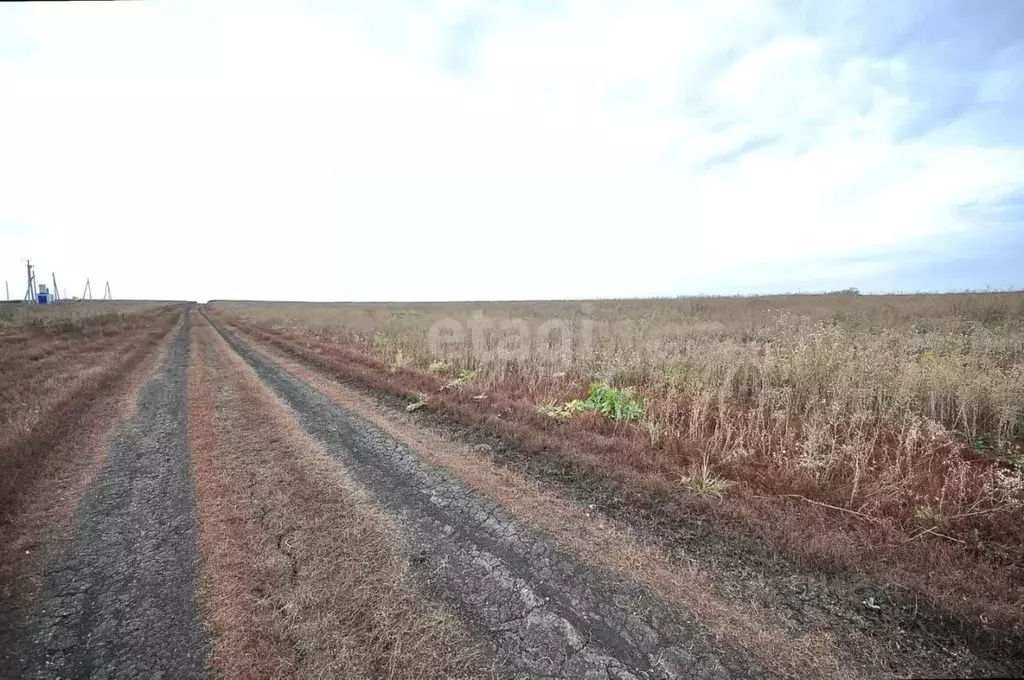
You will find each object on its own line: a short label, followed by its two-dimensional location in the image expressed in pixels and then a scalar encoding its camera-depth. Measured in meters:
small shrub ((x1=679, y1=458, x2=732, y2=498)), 4.27
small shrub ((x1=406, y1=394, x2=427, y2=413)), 7.77
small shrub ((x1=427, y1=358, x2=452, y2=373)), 10.99
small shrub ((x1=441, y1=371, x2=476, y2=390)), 8.83
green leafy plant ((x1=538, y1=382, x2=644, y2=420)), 6.61
